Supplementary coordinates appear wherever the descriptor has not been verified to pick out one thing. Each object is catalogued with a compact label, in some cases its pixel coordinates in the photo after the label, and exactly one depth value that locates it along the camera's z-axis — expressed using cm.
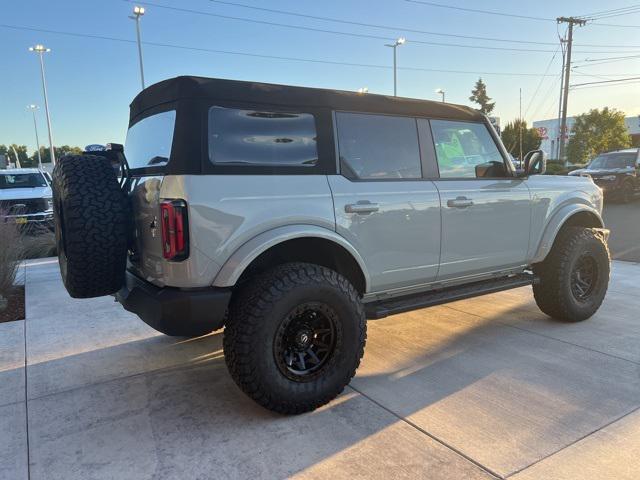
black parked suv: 1606
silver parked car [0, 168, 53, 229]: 1056
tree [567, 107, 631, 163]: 3725
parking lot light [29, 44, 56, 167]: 3688
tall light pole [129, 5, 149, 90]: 2339
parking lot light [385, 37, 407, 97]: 3697
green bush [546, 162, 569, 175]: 2392
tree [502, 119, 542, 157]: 4722
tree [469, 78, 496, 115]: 6825
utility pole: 2985
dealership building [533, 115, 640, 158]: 5272
